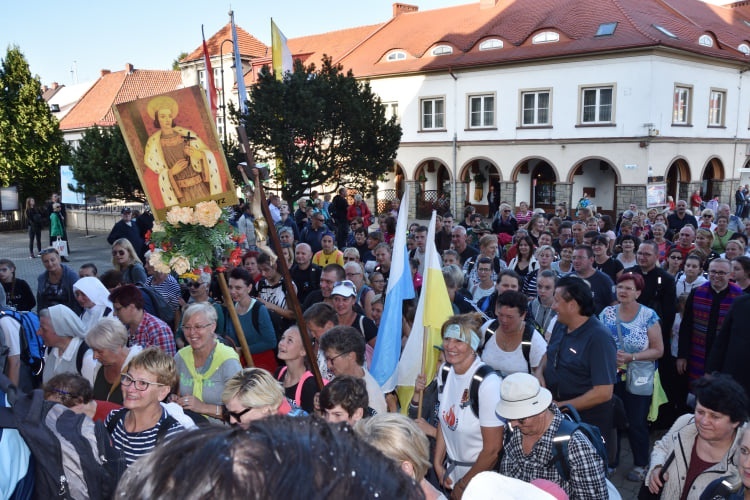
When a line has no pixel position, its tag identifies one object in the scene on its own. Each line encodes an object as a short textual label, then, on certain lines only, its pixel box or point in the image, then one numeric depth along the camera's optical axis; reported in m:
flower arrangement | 4.41
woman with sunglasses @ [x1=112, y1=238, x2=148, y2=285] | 7.55
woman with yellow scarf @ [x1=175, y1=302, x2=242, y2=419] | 4.30
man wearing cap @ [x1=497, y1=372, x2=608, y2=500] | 3.05
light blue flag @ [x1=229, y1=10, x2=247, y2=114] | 17.67
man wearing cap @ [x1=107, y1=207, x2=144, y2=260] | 12.62
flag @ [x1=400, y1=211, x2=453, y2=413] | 4.59
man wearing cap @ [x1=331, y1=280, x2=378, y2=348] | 5.52
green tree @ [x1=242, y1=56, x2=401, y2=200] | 18.22
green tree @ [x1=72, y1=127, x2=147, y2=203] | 19.78
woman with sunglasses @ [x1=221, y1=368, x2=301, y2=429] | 3.20
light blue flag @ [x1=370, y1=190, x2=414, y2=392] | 4.73
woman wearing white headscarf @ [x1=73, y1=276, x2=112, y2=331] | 5.71
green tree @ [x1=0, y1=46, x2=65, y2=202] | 28.75
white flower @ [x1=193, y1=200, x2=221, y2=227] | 4.41
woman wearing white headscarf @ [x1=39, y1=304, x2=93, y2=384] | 4.76
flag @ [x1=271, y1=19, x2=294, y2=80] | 18.10
